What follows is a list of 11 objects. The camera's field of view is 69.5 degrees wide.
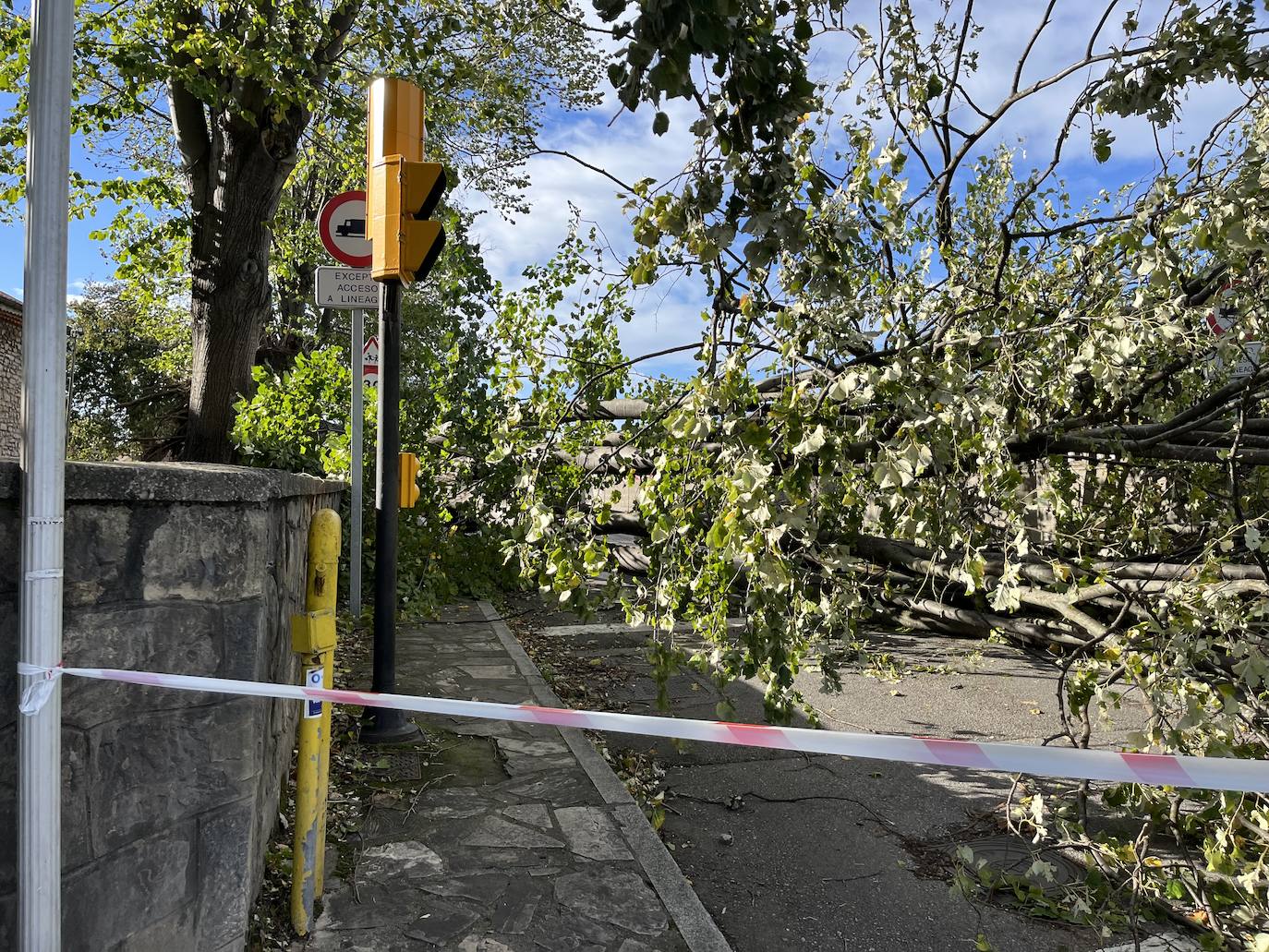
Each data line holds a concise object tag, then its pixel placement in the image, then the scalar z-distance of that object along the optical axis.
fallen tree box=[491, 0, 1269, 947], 2.66
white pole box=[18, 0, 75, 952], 1.95
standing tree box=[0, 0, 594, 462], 8.44
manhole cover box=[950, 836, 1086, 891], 3.74
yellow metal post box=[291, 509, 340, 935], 2.94
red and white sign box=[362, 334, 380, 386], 7.41
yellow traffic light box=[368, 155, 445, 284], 4.52
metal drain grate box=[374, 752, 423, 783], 4.44
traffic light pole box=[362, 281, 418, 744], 4.77
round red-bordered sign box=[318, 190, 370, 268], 6.37
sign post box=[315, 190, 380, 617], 6.39
